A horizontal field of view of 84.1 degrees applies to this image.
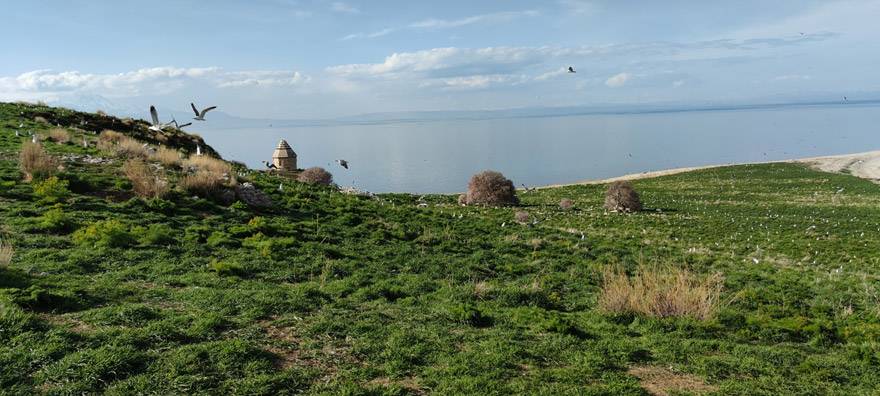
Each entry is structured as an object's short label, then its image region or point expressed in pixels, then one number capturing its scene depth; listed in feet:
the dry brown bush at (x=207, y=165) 68.59
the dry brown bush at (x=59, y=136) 78.98
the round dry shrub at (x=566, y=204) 106.90
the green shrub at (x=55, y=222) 38.49
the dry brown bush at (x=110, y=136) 84.99
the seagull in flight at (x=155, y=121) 54.71
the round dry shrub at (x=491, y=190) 108.47
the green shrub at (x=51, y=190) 46.34
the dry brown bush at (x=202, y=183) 56.44
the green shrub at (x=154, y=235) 38.90
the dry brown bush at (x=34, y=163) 52.34
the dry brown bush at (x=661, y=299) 30.04
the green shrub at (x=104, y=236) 36.40
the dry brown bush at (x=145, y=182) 51.98
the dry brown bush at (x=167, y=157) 70.23
